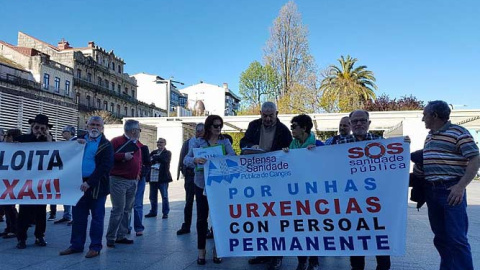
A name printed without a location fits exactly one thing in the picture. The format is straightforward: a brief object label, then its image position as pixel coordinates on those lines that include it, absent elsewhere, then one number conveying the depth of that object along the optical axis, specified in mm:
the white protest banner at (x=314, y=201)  3797
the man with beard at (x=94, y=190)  5055
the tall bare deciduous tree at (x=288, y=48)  36812
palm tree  30516
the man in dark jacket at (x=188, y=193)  6555
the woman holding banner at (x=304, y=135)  4281
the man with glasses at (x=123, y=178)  5562
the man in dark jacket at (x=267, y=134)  4594
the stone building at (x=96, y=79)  46706
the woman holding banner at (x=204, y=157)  4598
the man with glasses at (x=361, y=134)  3965
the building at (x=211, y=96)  78562
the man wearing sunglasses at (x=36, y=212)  5473
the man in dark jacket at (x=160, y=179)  8328
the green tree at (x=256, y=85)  39188
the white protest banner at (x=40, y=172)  5344
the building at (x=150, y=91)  71625
